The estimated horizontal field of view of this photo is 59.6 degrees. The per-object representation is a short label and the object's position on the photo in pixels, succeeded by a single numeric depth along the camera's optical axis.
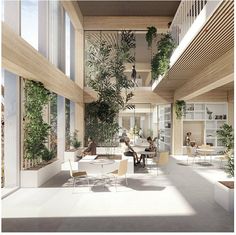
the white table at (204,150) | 8.46
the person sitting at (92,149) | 7.66
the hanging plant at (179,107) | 10.66
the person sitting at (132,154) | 7.78
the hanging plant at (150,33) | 8.32
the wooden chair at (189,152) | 8.21
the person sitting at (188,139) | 10.98
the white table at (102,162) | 5.35
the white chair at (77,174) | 4.97
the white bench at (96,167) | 6.38
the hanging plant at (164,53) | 6.76
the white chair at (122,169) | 5.04
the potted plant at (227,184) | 3.80
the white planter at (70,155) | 8.74
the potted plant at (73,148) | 8.77
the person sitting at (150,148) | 7.98
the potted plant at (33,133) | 5.28
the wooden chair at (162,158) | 6.46
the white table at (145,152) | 7.35
